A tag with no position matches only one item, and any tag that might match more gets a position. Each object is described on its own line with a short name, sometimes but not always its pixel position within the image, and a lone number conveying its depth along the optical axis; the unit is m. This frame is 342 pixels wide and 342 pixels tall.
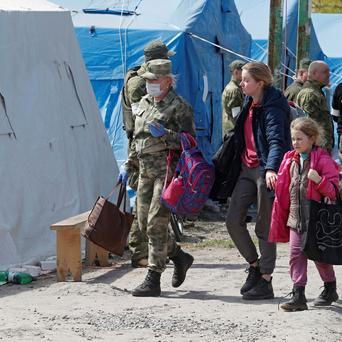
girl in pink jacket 11.29
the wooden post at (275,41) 23.25
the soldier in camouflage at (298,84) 20.23
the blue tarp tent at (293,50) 31.68
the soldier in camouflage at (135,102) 15.14
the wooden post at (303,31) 25.71
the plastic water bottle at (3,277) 14.17
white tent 15.73
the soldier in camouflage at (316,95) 18.89
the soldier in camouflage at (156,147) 12.71
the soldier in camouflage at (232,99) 19.66
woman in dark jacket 11.87
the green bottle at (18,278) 14.19
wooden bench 14.18
